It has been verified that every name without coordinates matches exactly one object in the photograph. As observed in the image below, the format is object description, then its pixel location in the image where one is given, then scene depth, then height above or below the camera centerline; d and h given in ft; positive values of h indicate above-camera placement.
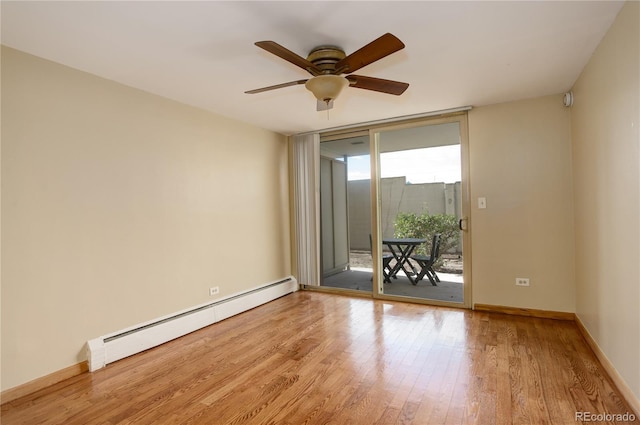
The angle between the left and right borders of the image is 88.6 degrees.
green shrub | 13.35 -0.78
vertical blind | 15.35 +0.39
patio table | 14.20 -1.81
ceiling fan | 6.23 +3.02
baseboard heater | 8.40 -3.43
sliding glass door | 13.10 +0.11
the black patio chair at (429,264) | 14.05 -2.39
